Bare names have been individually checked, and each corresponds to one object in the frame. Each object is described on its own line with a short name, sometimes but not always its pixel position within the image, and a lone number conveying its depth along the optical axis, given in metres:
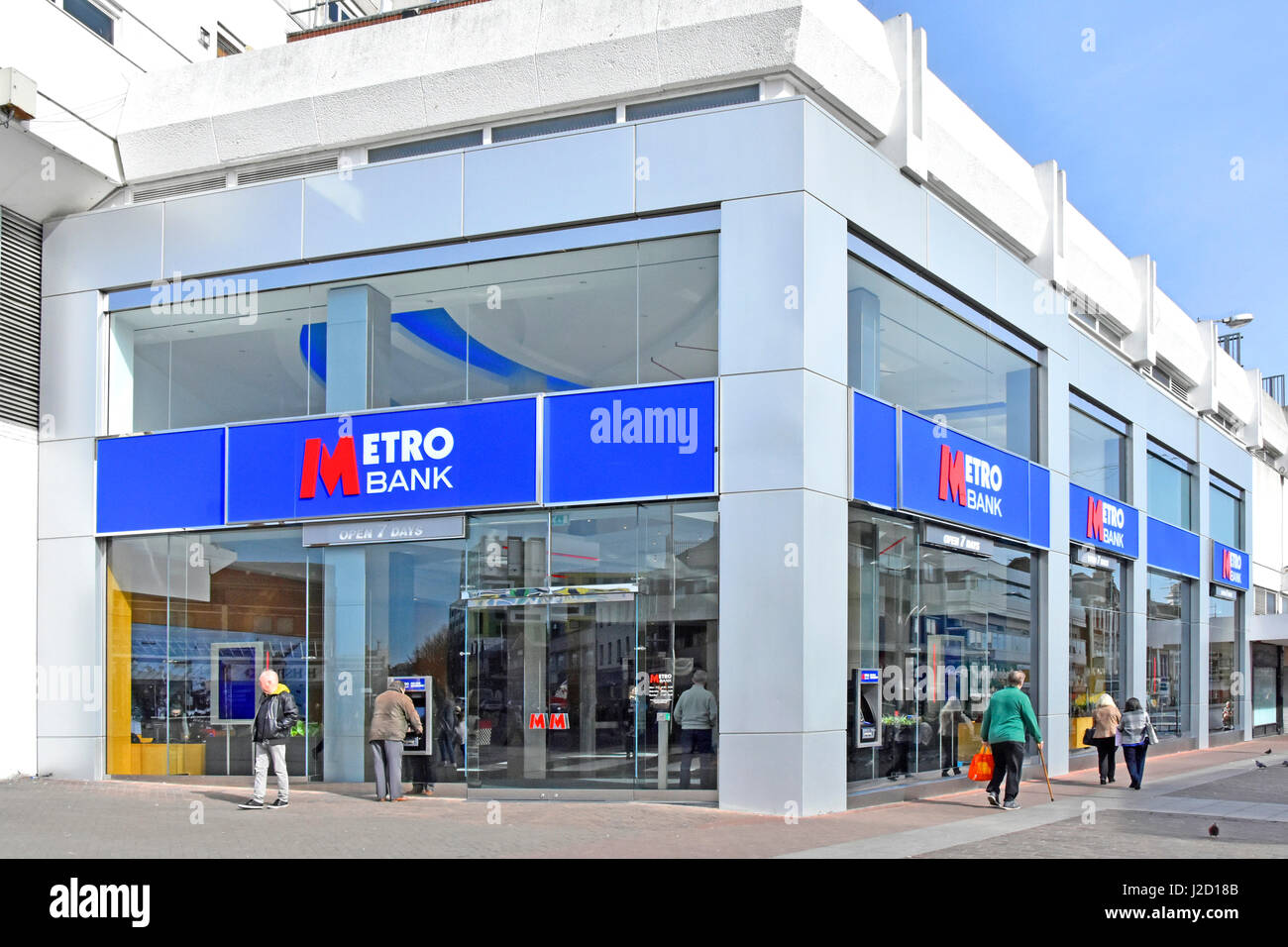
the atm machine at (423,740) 15.84
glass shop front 14.92
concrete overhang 15.31
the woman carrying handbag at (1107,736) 19.36
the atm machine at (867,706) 15.43
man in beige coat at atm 15.12
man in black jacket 14.55
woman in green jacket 14.95
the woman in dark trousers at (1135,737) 18.24
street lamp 33.69
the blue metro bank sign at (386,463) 15.77
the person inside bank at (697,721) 14.57
